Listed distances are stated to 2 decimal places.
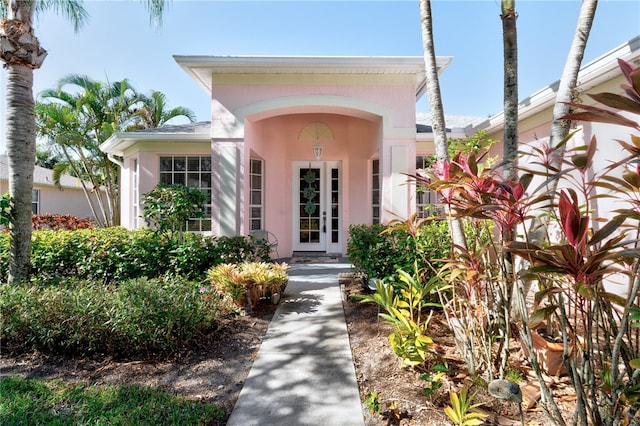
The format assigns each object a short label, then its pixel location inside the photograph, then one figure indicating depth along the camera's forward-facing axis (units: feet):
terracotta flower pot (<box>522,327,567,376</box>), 9.25
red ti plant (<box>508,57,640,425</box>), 4.95
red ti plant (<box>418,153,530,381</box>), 7.22
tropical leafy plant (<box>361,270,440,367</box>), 9.36
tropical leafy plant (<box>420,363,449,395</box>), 8.35
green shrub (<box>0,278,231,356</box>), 11.19
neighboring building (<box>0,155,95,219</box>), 54.23
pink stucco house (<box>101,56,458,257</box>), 20.92
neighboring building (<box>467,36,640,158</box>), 12.70
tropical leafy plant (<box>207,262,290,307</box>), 14.67
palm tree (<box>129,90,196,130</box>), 47.52
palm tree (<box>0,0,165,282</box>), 15.16
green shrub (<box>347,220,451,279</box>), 14.33
